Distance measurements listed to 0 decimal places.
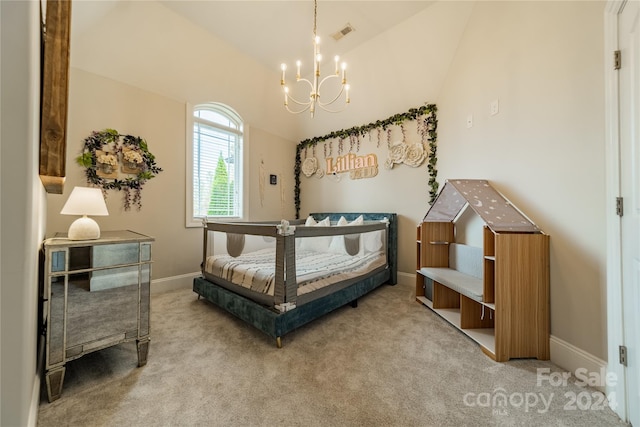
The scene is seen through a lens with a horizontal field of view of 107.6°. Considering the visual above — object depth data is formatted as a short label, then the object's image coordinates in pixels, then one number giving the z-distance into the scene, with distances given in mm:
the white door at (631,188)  1204
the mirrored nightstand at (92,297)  1350
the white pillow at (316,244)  2579
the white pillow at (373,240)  3149
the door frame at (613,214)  1311
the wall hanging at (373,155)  3335
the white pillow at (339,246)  2878
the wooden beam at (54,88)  1046
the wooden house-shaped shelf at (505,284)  1753
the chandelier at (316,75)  2145
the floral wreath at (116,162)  2713
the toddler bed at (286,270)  2004
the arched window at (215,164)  3627
